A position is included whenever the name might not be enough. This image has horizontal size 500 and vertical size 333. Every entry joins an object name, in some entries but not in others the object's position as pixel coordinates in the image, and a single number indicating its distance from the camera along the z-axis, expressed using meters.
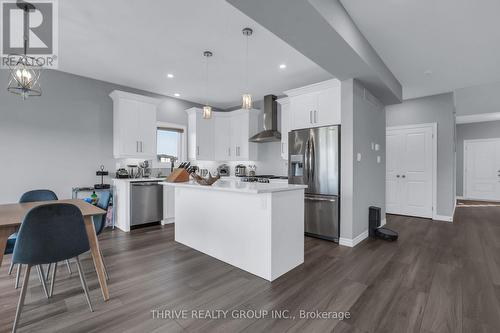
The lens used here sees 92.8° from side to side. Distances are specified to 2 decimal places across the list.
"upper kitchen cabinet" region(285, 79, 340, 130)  3.82
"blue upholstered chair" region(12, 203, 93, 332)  1.69
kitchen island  2.51
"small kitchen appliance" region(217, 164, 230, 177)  6.51
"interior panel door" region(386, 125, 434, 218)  5.36
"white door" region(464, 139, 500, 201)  7.88
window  5.63
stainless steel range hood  5.23
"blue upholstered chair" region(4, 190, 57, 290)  2.84
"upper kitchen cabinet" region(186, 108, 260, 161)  5.88
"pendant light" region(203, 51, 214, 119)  3.46
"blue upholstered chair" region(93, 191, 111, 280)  2.57
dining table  1.83
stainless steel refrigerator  3.77
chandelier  2.51
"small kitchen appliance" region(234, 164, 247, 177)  6.25
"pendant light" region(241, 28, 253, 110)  2.93
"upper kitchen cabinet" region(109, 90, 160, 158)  4.64
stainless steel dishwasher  4.51
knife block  3.56
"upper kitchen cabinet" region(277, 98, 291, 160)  5.06
